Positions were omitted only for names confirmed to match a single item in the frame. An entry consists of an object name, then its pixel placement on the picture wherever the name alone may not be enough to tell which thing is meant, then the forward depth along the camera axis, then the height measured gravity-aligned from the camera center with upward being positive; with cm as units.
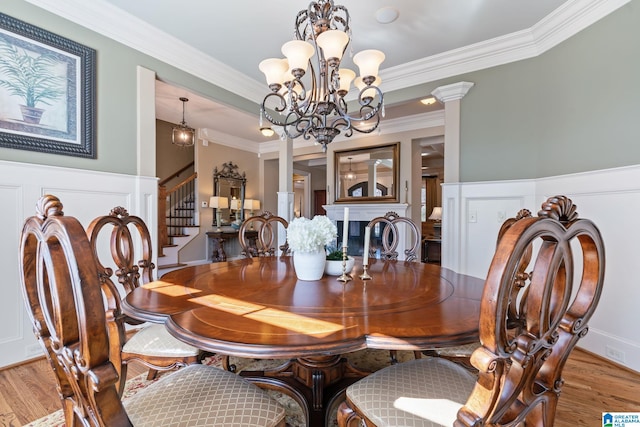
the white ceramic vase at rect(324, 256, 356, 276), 157 -30
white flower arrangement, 135 -10
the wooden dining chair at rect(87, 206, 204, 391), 127 -47
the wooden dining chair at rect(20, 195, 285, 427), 57 -25
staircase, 502 -21
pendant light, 434 +114
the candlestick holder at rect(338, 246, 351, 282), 144 -28
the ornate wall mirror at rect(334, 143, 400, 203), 511 +69
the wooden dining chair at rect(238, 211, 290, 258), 228 -23
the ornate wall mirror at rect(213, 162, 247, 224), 609 +49
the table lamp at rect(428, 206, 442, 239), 676 -17
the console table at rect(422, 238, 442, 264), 611 -78
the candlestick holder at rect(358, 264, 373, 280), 151 -33
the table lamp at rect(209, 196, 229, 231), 583 +15
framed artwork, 191 +83
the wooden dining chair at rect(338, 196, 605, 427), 57 -26
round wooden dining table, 80 -34
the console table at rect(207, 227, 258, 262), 576 -58
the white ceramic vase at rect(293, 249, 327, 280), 142 -25
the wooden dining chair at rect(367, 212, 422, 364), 224 -21
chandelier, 167 +87
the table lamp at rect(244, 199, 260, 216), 647 +16
